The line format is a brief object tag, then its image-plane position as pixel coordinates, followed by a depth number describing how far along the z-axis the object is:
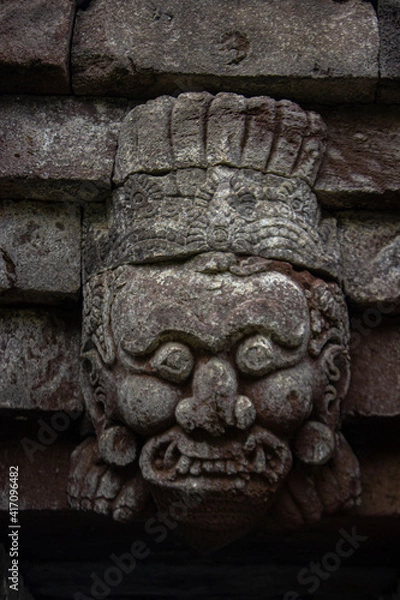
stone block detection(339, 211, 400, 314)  2.35
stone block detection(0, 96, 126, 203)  2.38
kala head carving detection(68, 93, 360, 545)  2.00
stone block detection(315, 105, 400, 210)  2.38
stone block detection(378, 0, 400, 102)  2.43
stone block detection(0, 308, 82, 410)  2.33
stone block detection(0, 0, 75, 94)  2.42
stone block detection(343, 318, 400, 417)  2.31
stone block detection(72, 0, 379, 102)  2.43
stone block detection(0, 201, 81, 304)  2.36
